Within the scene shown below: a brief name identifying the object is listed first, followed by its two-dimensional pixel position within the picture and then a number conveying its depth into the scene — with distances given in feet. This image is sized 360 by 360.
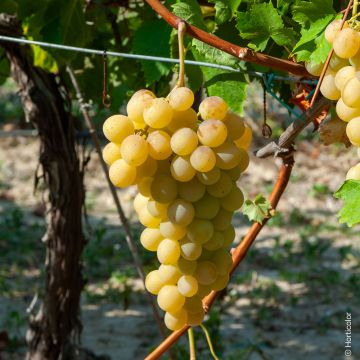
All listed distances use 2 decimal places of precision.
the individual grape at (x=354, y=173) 3.61
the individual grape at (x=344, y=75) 3.55
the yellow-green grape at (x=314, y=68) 3.74
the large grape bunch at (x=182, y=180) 3.61
